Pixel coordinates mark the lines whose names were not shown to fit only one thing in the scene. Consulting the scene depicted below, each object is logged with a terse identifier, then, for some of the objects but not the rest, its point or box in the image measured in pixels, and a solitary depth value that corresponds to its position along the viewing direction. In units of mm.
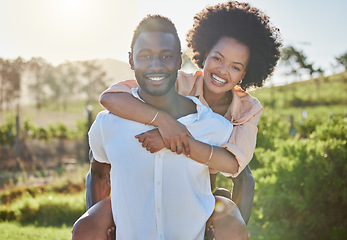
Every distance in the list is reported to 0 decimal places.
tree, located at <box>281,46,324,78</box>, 43228
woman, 2453
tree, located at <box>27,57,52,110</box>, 60625
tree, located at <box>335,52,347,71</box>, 46997
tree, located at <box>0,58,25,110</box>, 34166
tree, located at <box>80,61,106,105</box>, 54412
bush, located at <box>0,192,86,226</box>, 7016
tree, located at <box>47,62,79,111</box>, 62312
